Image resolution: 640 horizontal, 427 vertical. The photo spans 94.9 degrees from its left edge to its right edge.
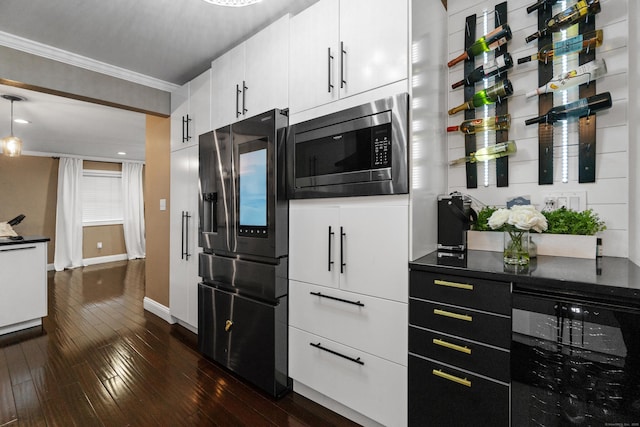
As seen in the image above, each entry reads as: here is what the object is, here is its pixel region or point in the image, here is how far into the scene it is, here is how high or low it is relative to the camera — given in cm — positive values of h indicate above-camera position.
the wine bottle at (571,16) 150 +102
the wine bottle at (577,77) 148 +69
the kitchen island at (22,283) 313 -79
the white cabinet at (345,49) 153 +94
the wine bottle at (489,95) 173 +69
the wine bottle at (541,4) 163 +115
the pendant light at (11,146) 397 +89
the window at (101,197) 732 +35
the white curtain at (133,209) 780 +5
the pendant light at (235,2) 167 +119
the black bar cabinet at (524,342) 101 -52
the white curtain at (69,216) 674 -11
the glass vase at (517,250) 138 -19
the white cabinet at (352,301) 153 -54
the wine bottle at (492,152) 173 +35
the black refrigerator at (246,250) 202 -30
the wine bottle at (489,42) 174 +102
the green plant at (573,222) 151 -7
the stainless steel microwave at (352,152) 152 +34
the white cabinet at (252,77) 207 +105
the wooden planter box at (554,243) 151 -19
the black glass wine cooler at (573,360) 99 -55
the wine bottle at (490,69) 174 +86
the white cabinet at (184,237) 298 -28
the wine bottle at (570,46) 150 +87
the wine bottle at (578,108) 147 +52
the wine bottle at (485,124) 176 +53
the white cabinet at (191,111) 279 +102
